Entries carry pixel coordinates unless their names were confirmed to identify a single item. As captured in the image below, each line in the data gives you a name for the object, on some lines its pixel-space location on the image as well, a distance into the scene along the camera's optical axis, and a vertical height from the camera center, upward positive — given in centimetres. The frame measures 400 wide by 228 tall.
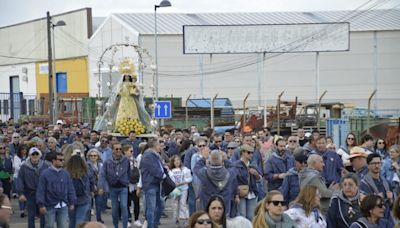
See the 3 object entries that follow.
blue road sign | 3123 -102
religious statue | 3147 -101
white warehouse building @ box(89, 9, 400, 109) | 5809 +60
